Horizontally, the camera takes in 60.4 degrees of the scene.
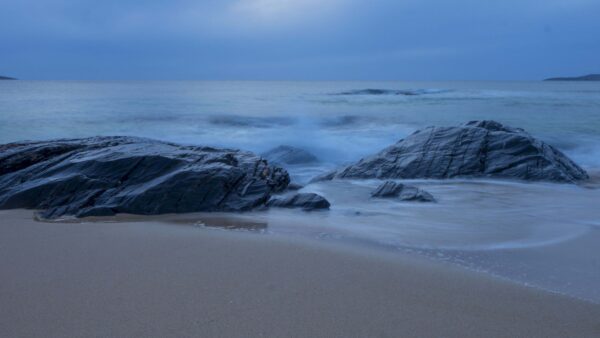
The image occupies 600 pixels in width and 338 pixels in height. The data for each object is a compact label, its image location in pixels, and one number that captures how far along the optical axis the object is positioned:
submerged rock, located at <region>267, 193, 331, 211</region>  5.67
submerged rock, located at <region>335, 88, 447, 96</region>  50.41
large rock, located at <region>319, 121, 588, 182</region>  8.09
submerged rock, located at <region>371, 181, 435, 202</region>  6.14
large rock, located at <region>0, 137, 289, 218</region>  5.39
